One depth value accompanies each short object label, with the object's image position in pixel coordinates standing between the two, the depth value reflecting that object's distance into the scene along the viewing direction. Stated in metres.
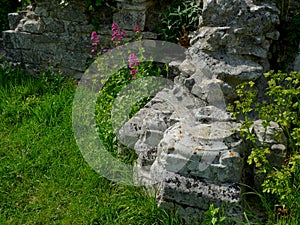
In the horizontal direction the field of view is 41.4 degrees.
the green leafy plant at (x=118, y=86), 3.88
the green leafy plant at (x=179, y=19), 4.53
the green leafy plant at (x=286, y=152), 2.70
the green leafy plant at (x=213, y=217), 2.68
